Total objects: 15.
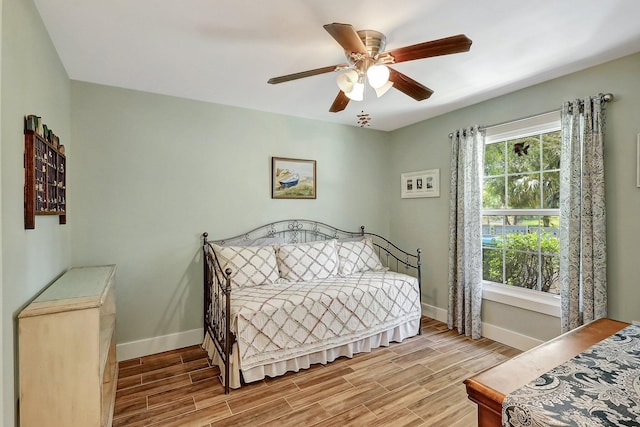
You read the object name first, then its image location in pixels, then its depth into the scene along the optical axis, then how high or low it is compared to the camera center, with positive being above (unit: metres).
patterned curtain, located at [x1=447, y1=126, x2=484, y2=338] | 3.15 -0.23
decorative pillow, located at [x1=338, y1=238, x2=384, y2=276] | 3.46 -0.54
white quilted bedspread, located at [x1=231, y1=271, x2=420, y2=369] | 2.32 -0.87
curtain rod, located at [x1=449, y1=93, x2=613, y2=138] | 2.30 +0.85
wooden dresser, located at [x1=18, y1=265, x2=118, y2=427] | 1.42 -0.72
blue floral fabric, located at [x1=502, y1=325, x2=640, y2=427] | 0.81 -0.55
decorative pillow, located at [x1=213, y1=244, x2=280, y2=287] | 2.90 -0.51
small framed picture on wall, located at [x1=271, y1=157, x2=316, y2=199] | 3.50 +0.39
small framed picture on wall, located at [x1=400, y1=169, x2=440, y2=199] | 3.69 +0.34
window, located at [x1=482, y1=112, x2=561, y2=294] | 2.78 +0.06
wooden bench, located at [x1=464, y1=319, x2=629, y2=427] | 0.94 -0.56
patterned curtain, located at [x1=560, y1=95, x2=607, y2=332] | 2.29 -0.05
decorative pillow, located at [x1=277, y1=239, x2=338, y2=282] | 3.17 -0.53
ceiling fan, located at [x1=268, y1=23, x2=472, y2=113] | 1.52 +0.85
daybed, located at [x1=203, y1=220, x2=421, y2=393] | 2.33 -0.77
